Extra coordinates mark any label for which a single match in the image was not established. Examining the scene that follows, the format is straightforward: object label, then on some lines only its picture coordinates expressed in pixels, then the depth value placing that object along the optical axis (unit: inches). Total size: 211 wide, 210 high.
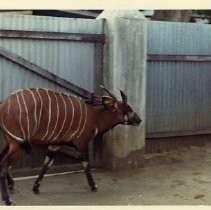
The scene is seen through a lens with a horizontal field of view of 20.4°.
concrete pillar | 290.0
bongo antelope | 231.0
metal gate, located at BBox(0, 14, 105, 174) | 267.0
